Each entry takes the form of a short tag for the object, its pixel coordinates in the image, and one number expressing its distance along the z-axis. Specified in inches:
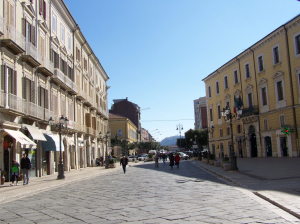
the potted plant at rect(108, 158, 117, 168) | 1407.7
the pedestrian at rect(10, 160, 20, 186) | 665.6
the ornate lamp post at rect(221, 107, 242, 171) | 759.2
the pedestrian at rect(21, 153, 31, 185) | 653.0
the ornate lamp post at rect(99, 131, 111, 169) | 1362.0
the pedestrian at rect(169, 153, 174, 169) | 1126.4
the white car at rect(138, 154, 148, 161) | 2543.1
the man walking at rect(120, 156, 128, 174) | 973.9
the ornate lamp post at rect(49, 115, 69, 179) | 802.8
